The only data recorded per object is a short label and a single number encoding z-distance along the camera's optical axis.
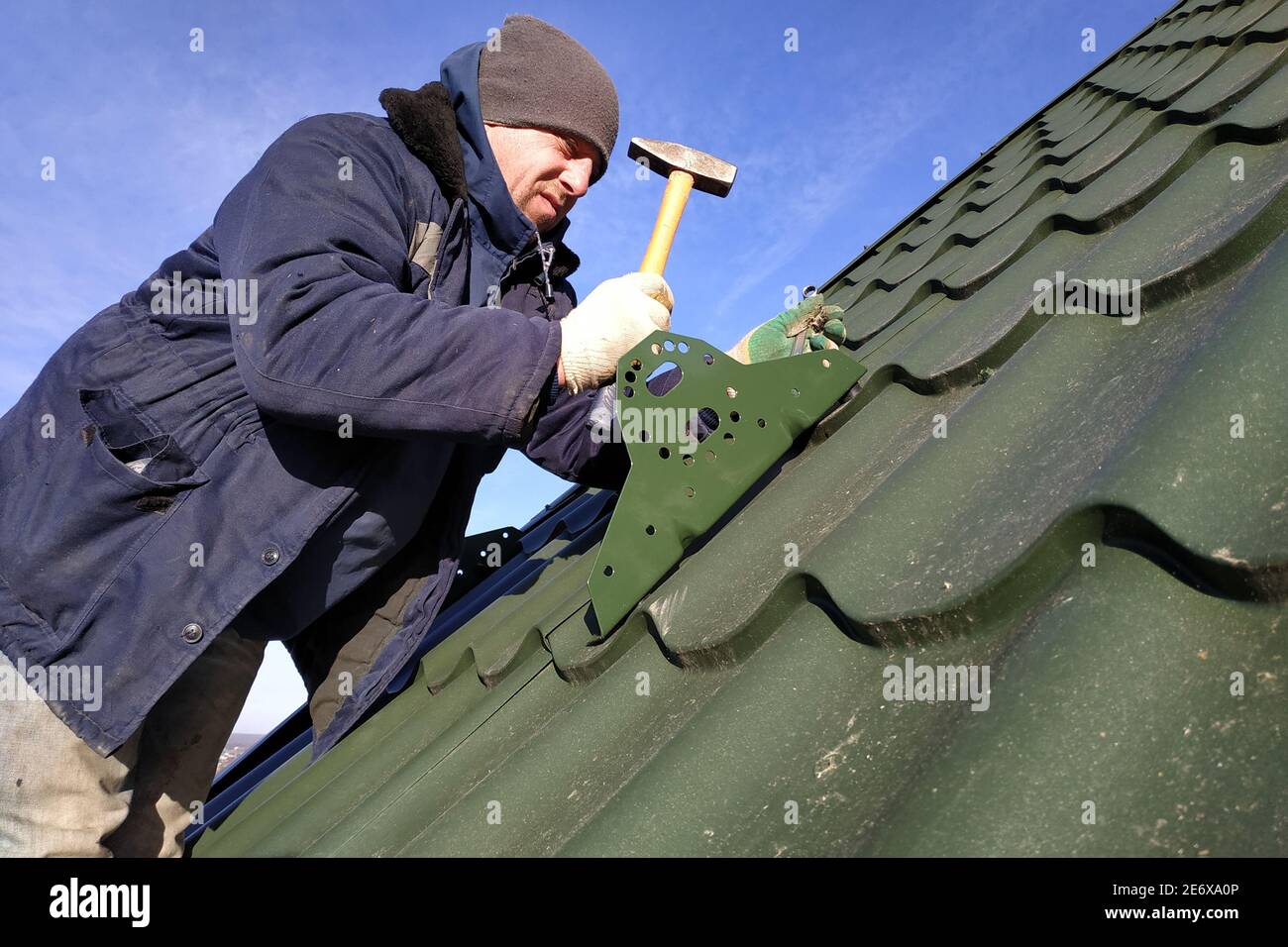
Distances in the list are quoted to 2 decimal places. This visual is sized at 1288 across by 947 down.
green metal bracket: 0.57
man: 0.57
